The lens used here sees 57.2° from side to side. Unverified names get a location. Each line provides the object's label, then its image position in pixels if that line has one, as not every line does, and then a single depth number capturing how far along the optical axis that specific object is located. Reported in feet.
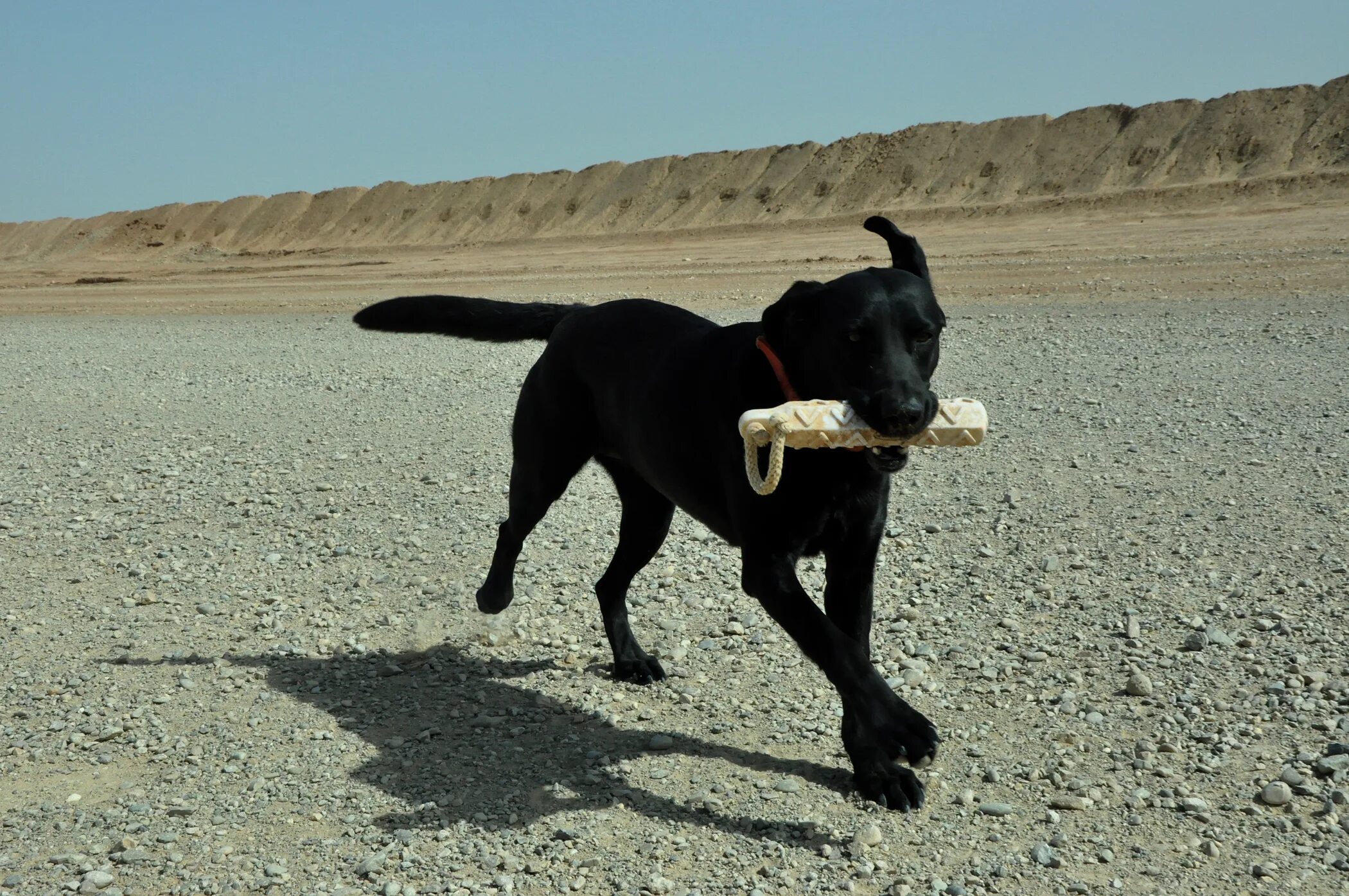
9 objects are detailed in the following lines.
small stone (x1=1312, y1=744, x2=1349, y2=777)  12.44
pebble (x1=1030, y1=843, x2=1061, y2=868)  11.19
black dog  11.63
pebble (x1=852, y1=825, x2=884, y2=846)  11.59
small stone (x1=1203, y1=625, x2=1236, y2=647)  15.74
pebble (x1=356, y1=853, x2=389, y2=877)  11.49
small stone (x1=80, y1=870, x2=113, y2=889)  11.21
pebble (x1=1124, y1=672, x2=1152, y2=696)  14.57
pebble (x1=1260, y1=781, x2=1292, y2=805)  11.94
